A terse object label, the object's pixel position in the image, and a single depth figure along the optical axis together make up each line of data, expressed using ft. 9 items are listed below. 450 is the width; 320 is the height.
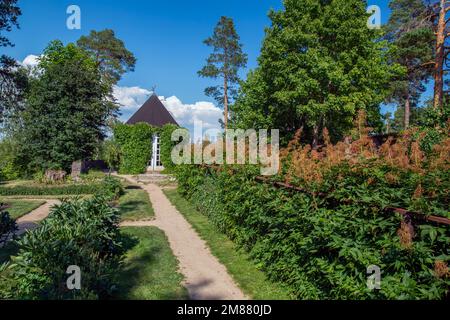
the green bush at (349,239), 8.38
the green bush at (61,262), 12.60
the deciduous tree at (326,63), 52.85
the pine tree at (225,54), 100.27
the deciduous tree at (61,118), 62.54
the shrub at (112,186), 42.91
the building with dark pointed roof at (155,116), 79.77
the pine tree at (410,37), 61.77
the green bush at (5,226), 20.65
